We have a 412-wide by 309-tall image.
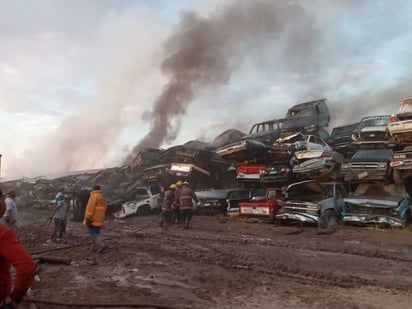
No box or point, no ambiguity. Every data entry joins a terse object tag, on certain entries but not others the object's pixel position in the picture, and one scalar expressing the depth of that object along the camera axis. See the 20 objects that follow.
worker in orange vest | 9.05
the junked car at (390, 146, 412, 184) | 12.73
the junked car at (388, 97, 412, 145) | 13.98
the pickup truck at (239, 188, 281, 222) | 13.63
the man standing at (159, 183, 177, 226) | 14.52
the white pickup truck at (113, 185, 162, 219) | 17.06
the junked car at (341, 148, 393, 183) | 13.23
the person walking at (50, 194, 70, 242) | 11.41
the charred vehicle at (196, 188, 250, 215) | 16.05
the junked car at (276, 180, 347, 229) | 12.36
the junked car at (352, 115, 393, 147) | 15.62
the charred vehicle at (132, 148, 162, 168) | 21.50
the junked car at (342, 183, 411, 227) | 11.90
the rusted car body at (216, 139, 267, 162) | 15.89
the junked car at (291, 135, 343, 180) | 14.15
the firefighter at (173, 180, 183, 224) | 14.67
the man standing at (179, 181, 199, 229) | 13.65
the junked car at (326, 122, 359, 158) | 17.49
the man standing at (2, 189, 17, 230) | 9.79
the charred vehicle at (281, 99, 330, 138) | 19.06
